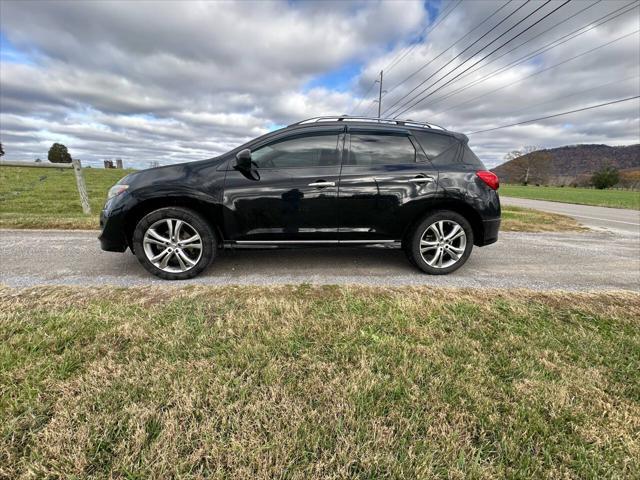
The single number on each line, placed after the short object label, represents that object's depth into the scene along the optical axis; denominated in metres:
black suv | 3.47
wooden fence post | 7.36
